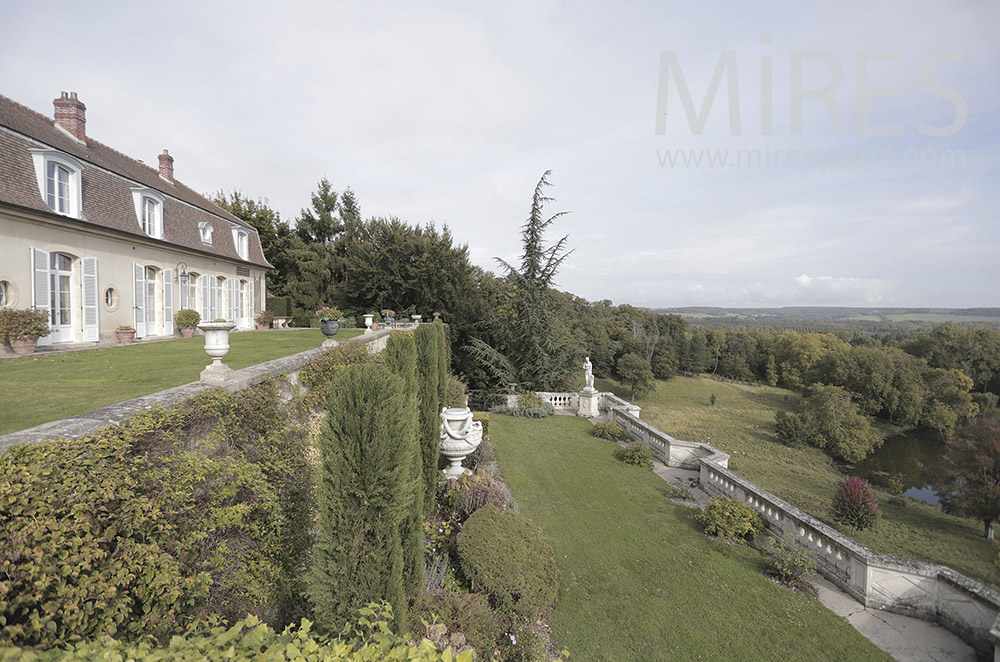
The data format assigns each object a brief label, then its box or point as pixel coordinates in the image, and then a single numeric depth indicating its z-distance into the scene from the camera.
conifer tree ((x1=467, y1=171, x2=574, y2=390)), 18.09
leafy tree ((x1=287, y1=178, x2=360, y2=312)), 26.28
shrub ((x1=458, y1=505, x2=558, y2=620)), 4.70
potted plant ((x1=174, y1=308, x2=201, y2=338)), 14.82
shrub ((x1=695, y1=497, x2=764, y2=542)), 6.99
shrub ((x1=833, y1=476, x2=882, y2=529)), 7.86
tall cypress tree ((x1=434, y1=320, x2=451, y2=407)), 8.14
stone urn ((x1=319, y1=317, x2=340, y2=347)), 10.61
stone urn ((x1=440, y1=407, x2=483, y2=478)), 7.80
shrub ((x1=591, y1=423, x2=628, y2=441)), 12.94
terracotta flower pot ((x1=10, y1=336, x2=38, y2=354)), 9.04
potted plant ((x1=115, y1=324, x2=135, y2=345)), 12.09
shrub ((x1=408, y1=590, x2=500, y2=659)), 3.98
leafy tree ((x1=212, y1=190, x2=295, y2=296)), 27.69
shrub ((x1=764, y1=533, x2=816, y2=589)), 5.79
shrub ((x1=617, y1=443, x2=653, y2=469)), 10.55
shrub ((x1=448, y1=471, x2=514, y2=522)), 6.63
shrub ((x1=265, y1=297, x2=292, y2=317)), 23.81
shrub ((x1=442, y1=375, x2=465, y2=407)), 12.92
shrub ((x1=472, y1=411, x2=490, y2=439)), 12.22
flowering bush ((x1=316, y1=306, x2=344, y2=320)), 17.91
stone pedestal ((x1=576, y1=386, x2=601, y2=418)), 16.09
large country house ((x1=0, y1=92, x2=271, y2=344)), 9.69
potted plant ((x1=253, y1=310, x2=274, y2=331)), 20.97
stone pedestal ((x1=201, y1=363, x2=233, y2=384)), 5.19
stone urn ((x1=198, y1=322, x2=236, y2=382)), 5.25
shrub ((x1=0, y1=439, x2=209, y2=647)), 2.18
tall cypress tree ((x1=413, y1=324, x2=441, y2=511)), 6.40
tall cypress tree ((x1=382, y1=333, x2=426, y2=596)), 3.46
